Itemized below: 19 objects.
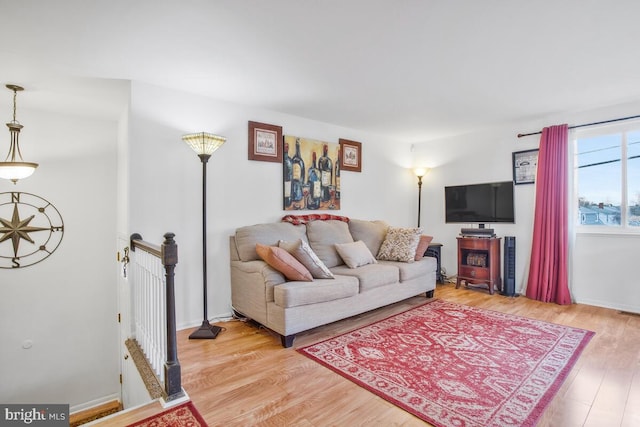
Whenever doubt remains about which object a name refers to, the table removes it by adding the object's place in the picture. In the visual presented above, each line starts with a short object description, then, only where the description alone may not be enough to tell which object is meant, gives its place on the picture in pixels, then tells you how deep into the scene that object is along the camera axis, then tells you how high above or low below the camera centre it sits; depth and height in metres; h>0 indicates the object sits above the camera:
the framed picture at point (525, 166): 4.13 +0.58
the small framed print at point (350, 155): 4.45 +0.77
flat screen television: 4.30 +0.10
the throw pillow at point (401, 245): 3.83 -0.43
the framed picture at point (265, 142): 3.54 +0.77
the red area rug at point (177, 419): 1.64 -1.10
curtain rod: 3.45 +0.99
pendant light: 2.86 +0.46
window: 3.53 +0.37
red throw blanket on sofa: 3.74 -0.10
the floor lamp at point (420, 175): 5.16 +0.57
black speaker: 4.12 -0.76
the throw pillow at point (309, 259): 2.90 -0.45
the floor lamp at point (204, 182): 2.77 +0.25
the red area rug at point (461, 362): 1.79 -1.09
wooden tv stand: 4.22 -0.70
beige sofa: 2.63 -0.64
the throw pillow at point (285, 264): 2.72 -0.46
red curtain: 3.76 -0.14
